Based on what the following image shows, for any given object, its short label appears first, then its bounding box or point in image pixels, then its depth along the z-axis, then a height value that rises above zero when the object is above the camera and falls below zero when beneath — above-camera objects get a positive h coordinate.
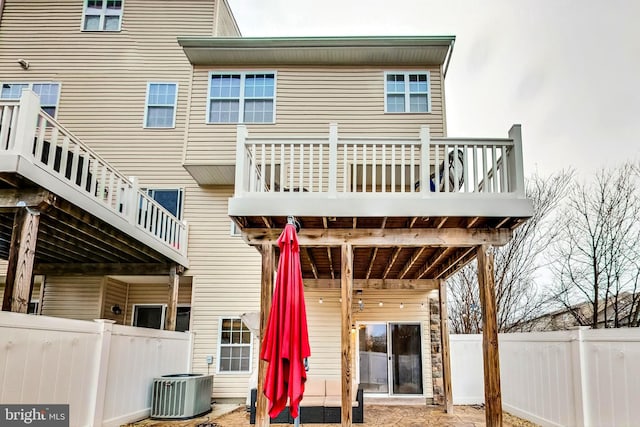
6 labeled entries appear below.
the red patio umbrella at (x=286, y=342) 4.59 -0.18
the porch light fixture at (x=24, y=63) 12.42 +6.16
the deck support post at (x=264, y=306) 5.87 +0.19
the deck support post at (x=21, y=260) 5.75 +0.64
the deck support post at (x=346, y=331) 5.88 -0.09
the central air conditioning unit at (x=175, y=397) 8.78 -1.36
